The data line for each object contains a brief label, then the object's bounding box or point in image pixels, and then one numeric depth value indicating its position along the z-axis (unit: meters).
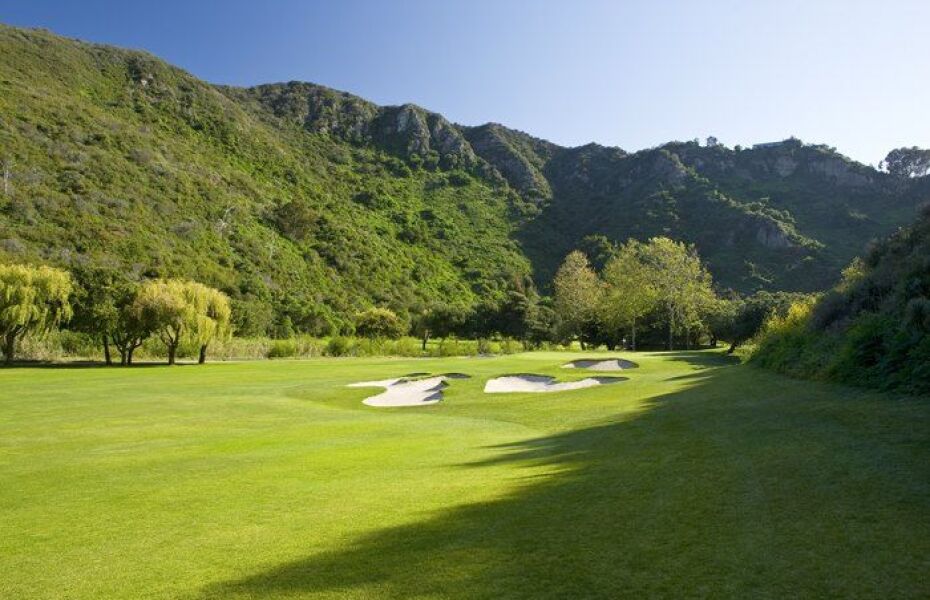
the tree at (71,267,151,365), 41.50
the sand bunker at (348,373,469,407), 23.94
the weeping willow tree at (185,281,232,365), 42.84
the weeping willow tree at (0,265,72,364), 38.69
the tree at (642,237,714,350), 59.16
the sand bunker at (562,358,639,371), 34.84
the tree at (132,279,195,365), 41.03
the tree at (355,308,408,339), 63.06
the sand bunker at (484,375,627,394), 26.45
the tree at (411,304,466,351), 70.28
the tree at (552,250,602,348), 70.94
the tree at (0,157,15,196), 64.16
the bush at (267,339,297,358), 50.52
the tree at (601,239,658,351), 60.75
